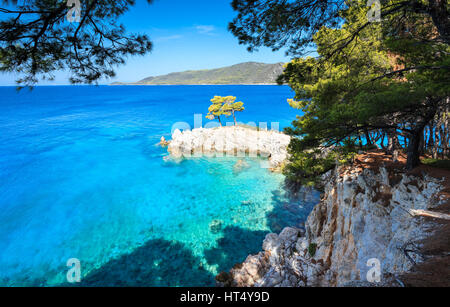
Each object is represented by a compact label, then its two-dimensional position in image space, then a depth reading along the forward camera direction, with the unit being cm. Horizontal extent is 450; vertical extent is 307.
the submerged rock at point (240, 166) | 2470
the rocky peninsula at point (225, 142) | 2881
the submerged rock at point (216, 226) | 1468
